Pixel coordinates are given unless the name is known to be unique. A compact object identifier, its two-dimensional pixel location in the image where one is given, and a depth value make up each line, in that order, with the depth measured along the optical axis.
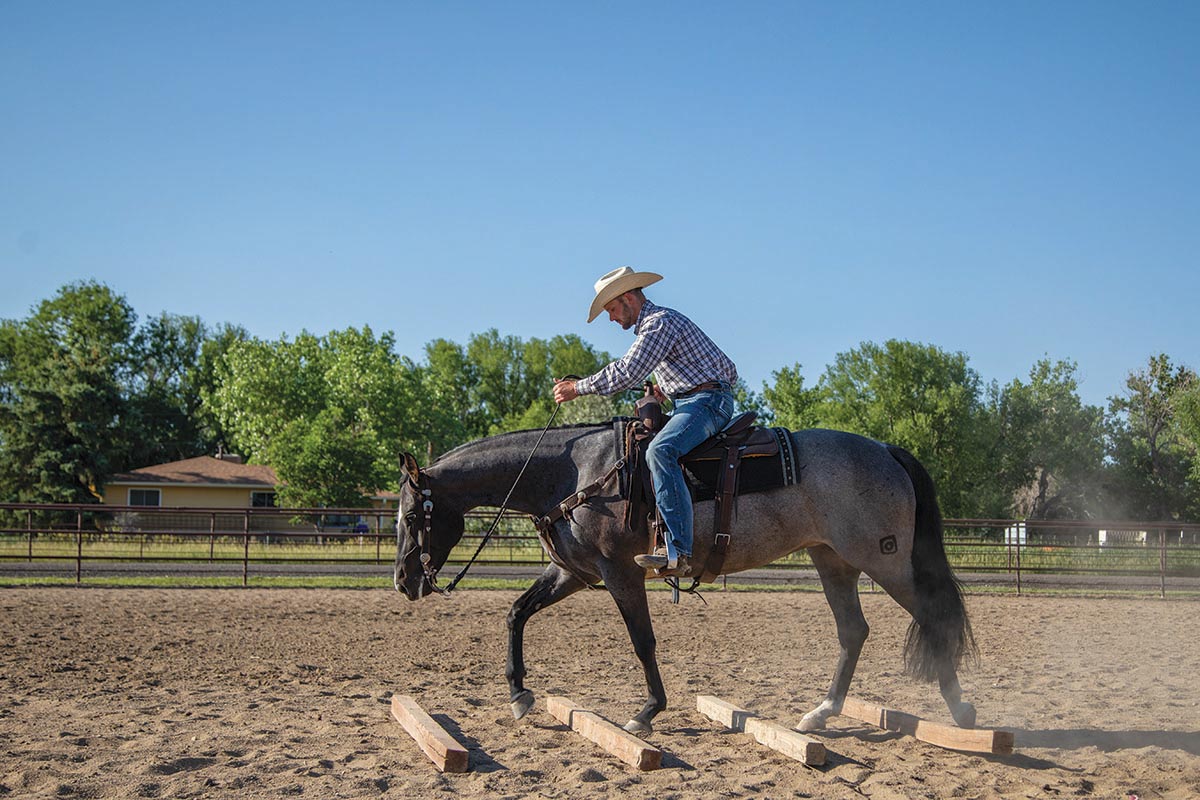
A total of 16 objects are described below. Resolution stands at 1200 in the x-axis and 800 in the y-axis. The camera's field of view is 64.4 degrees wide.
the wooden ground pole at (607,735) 5.10
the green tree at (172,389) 59.50
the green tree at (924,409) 49.53
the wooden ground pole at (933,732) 5.28
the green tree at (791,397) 58.16
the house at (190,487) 43.75
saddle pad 5.96
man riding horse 5.73
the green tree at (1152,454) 50.97
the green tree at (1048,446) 53.00
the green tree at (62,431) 42.81
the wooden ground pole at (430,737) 5.07
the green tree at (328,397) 45.16
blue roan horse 5.96
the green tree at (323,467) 42.09
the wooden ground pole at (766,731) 5.19
